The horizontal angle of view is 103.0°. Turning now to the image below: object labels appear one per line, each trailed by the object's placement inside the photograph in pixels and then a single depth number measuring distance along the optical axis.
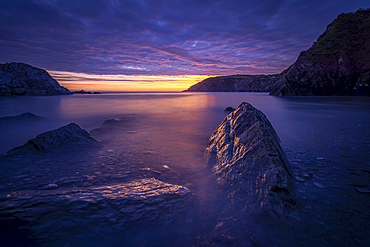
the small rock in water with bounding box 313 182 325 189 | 2.33
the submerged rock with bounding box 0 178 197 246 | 1.56
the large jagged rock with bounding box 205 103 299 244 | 1.84
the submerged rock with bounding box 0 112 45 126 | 6.89
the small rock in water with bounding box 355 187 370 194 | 2.15
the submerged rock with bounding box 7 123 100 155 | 3.71
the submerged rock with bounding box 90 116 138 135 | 6.19
